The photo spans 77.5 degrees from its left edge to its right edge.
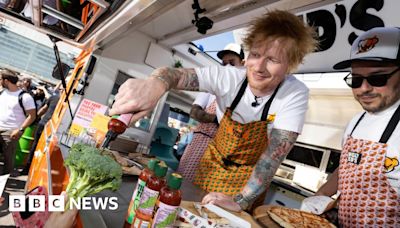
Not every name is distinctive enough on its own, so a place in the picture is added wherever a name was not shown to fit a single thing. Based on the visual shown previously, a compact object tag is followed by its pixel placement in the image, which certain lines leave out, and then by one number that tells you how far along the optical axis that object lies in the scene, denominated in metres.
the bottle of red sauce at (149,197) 0.69
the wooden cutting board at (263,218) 1.12
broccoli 0.71
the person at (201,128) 2.10
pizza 1.15
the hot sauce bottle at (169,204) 0.66
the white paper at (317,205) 1.43
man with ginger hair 1.27
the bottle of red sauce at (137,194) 0.73
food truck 1.76
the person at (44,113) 4.84
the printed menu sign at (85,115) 2.16
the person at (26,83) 6.41
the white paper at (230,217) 0.90
